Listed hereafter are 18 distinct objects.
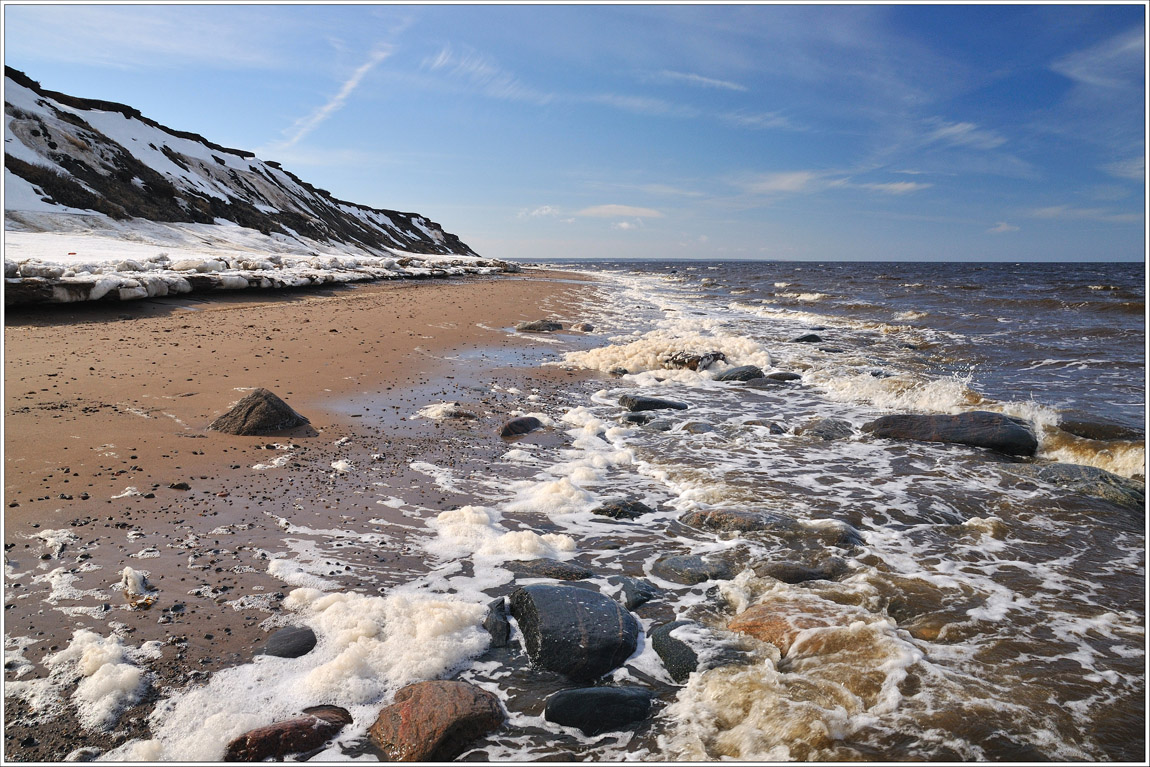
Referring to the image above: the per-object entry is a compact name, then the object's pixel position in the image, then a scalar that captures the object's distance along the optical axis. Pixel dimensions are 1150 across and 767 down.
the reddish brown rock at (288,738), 2.40
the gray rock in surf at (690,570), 3.89
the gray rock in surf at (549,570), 3.87
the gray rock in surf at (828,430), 7.34
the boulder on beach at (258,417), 5.89
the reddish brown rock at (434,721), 2.47
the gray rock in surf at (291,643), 2.94
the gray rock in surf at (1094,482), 5.45
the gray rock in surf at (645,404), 8.26
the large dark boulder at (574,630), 3.00
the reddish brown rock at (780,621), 3.22
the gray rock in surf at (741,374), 10.44
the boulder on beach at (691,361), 10.89
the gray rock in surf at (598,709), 2.64
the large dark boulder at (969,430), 6.88
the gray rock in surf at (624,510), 4.86
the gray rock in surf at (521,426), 6.72
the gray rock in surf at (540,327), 14.91
